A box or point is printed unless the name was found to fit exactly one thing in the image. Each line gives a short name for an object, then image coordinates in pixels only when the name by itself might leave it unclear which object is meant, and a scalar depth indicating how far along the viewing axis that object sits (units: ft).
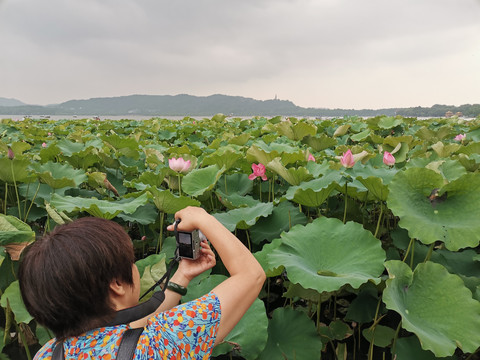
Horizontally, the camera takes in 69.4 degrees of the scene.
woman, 2.24
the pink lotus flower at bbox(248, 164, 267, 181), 5.77
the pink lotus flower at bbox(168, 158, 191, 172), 5.99
